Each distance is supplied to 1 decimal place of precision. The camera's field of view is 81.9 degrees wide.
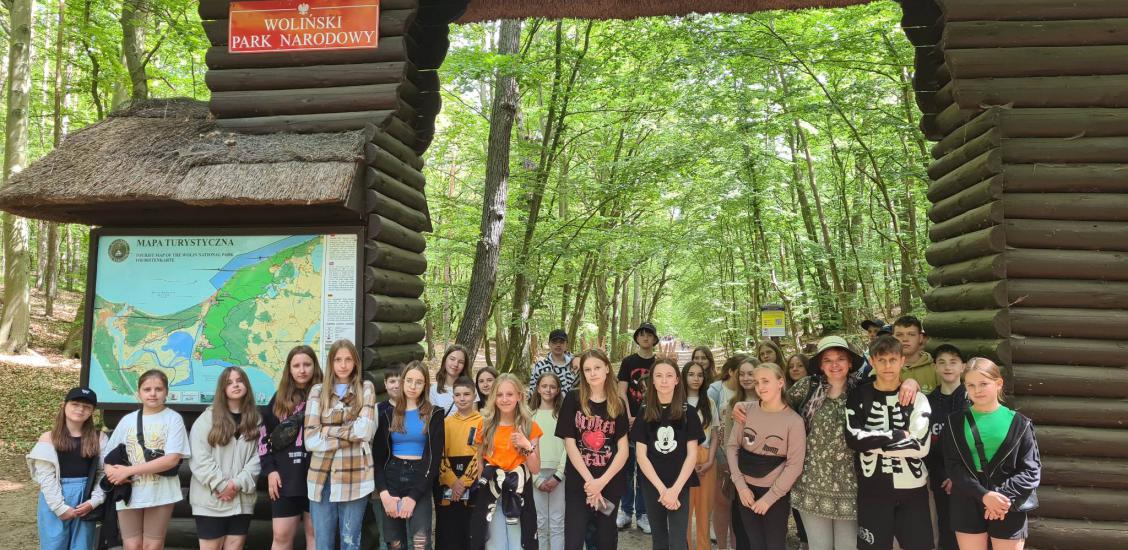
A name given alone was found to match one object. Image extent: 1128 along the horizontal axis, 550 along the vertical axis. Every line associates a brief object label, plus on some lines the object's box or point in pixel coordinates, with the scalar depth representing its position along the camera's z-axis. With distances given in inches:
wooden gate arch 192.4
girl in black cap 177.3
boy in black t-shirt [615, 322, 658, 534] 263.4
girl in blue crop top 187.5
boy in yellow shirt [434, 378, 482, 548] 194.1
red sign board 245.6
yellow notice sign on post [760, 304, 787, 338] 446.3
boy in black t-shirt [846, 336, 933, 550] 166.4
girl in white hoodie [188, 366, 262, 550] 186.5
